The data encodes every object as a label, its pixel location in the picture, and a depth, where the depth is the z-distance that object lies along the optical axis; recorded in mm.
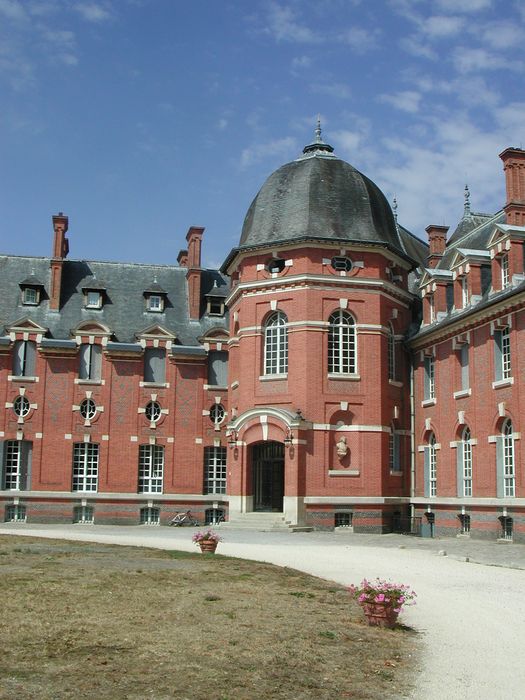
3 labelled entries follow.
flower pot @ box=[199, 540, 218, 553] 22609
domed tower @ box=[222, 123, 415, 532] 35219
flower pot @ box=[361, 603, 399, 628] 11906
